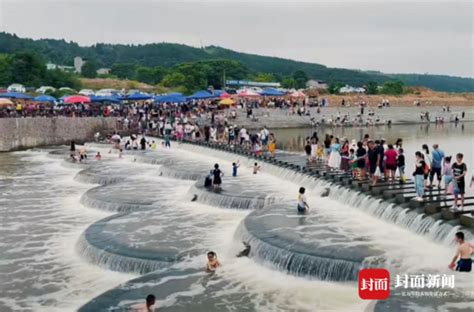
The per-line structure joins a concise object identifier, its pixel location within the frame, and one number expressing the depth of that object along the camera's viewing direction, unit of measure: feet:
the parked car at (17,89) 219.30
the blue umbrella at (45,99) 164.33
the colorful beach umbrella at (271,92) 202.90
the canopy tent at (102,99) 169.18
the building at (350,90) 337.60
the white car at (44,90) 239.91
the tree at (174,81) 342.64
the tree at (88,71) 417.08
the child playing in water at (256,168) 91.15
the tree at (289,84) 436.52
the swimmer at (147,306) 36.35
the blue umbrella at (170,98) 156.90
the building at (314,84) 518.37
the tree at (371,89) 345.72
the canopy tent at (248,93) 194.39
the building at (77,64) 513.70
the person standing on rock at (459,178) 47.37
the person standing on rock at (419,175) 52.49
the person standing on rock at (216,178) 77.15
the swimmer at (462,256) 37.88
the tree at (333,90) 335.26
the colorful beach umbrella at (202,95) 178.31
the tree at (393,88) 342.03
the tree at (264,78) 433.89
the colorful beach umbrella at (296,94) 231.11
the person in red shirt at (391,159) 61.41
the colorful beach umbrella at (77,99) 154.71
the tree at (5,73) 282.36
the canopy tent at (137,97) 170.46
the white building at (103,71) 525.75
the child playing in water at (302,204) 61.41
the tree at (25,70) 285.43
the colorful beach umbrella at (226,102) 170.00
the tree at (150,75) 419.87
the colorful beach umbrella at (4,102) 147.54
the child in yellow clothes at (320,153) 91.81
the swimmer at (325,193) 69.07
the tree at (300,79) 471.70
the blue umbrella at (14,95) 158.85
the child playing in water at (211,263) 46.01
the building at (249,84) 358.64
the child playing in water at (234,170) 86.28
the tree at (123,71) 473.67
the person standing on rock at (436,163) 56.44
